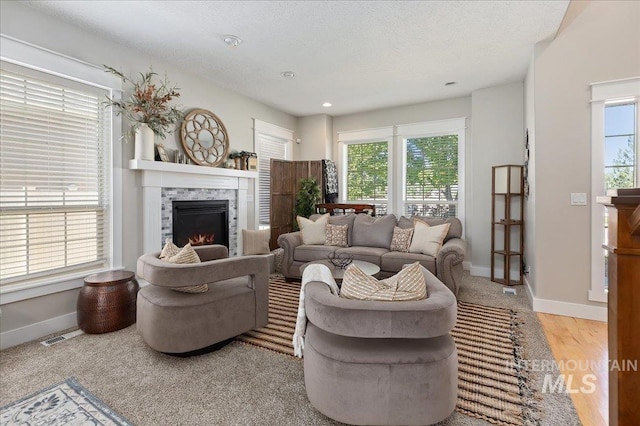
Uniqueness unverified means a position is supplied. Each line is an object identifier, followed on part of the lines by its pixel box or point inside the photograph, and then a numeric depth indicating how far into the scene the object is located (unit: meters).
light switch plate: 3.17
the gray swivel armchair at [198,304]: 2.30
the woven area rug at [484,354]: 1.79
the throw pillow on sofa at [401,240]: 4.25
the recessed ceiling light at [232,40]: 3.19
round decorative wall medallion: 4.11
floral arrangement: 3.31
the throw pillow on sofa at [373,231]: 4.52
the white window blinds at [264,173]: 5.53
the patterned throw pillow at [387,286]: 1.64
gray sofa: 3.64
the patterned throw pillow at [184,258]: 2.51
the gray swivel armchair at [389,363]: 1.51
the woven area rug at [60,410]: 1.73
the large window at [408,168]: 5.34
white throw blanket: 1.86
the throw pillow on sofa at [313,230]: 4.71
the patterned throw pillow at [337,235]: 4.64
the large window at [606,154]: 3.05
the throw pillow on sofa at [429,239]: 3.98
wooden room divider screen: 5.60
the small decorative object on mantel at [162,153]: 3.68
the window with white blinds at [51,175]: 2.66
